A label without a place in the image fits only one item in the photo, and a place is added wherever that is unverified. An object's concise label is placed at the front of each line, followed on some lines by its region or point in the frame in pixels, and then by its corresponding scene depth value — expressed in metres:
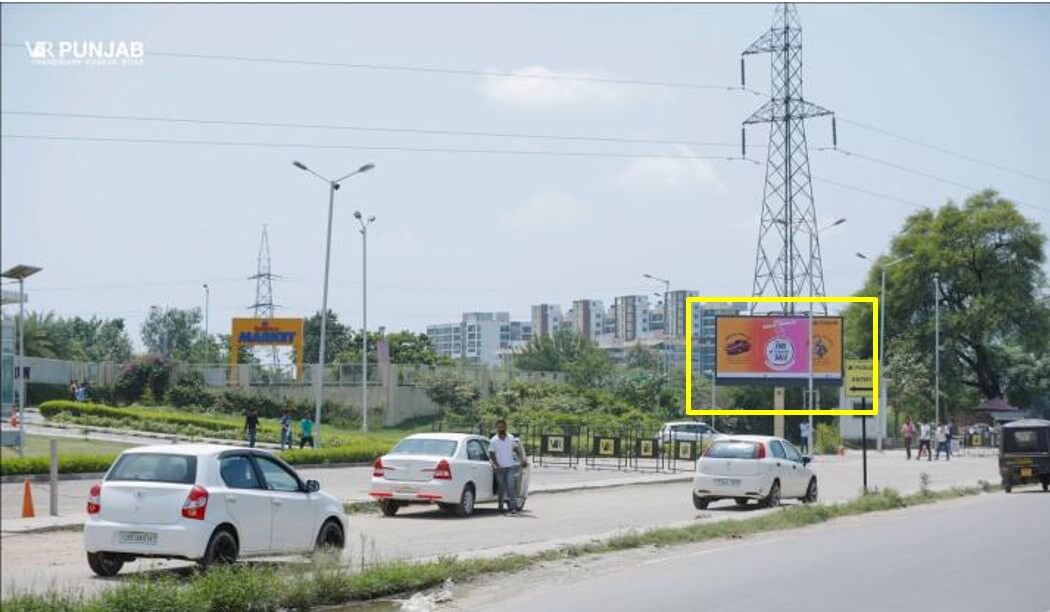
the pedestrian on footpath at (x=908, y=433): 55.91
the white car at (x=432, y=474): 22.73
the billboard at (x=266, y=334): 71.64
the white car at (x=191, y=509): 13.22
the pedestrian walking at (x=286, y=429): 44.78
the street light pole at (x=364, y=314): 56.88
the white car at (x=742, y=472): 26.47
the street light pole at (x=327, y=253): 46.83
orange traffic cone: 20.45
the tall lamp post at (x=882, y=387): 66.50
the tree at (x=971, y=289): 82.31
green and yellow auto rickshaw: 33.66
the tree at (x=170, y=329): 125.00
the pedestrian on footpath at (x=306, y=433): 43.75
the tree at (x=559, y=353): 90.19
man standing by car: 24.02
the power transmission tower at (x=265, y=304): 90.46
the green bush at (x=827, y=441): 62.78
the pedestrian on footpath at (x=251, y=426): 43.59
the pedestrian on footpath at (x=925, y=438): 55.85
